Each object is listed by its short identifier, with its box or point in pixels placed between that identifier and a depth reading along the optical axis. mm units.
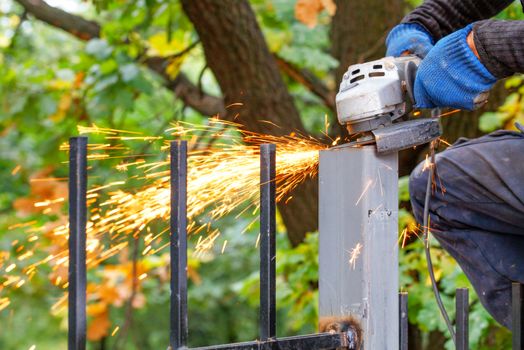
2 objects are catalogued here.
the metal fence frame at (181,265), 3236
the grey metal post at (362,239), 3943
